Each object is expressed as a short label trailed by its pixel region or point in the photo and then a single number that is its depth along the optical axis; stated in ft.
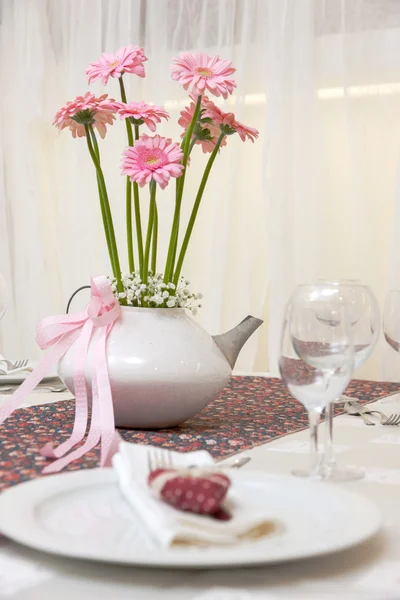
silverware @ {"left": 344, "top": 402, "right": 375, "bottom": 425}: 4.27
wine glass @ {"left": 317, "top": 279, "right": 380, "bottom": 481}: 3.54
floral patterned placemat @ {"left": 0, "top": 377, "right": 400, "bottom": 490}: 3.04
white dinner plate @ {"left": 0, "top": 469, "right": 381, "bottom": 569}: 1.82
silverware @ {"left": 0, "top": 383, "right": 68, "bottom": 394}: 4.84
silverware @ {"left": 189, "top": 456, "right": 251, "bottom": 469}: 2.88
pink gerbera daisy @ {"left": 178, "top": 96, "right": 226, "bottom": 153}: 4.12
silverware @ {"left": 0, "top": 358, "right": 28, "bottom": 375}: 5.22
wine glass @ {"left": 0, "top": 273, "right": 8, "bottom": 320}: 5.24
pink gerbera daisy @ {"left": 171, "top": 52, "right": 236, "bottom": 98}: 3.81
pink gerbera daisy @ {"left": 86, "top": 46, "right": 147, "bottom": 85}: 3.86
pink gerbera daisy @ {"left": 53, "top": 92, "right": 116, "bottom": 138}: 3.85
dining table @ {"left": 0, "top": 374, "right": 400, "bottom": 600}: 1.83
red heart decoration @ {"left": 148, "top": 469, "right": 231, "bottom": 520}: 2.00
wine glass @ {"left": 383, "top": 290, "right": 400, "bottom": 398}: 4.44
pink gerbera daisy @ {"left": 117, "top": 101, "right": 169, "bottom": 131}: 3.81
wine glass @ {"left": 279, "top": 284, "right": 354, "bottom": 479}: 2.79
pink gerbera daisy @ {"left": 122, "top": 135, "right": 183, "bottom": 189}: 3.68
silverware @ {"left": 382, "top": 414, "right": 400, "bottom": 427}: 4.12
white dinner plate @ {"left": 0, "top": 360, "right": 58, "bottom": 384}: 4.91
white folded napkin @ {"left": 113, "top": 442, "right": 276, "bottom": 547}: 1.89
